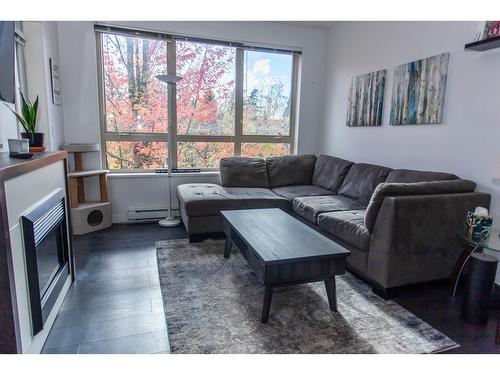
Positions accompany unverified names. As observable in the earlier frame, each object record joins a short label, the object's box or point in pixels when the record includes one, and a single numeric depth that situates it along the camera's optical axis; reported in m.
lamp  3.68
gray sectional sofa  2.09
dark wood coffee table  1.77
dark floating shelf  2.12
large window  3.71
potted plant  1.97
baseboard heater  3.74
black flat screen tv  1.80
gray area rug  1.65
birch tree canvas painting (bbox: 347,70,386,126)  3.38
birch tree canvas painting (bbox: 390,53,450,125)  2.68
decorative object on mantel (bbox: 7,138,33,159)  1.64
